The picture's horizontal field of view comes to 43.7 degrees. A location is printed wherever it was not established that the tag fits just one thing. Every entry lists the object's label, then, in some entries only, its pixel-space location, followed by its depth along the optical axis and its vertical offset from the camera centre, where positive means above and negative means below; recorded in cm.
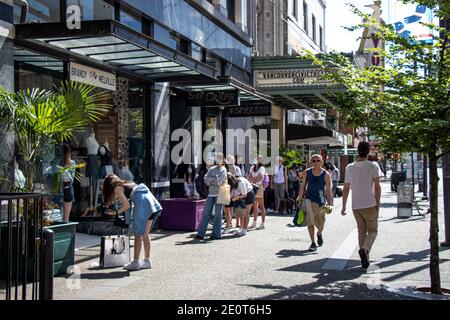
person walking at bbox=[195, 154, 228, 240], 1169 -55
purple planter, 1303 -94
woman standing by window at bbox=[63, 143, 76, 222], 1058 -19
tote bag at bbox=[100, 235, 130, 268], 851 -117
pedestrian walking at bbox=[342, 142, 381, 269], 847 -36
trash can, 1620 -83
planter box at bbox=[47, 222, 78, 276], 789 -101
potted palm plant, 757 +71
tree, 671 +96
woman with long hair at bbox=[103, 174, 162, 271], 837 -48
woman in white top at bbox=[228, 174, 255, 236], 1247 -53
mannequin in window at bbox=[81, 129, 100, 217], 1220 +26
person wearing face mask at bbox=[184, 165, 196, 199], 1586 -26
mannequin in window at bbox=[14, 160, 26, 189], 869 -3
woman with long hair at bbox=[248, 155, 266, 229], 1386 -25
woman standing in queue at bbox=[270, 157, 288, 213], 1780 -27
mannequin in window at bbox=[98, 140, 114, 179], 1268 +33
